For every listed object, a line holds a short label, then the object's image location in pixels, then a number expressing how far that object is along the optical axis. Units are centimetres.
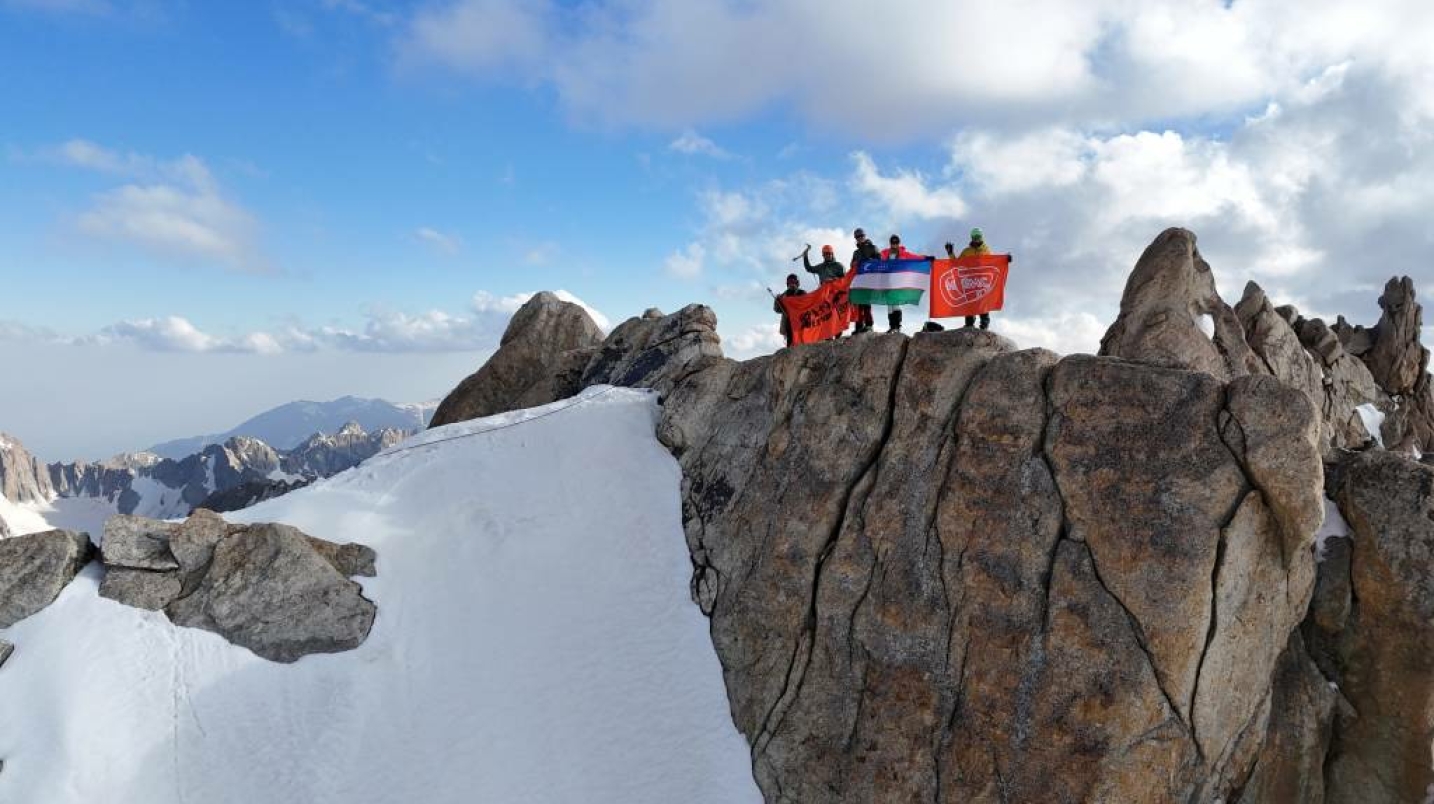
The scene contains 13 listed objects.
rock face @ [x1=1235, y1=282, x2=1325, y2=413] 3167
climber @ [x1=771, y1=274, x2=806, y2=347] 2938
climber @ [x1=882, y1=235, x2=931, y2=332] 2491
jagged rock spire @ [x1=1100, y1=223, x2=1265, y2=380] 2514
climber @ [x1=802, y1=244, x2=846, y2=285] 2828
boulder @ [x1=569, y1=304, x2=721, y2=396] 3216
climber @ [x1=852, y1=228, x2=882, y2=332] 2569
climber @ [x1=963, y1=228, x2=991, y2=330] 2370
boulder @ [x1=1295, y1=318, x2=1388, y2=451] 3753
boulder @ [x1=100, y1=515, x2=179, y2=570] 2042
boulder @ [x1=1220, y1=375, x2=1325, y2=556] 1400
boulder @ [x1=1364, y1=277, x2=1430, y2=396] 5097
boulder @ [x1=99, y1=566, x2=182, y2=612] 1998
